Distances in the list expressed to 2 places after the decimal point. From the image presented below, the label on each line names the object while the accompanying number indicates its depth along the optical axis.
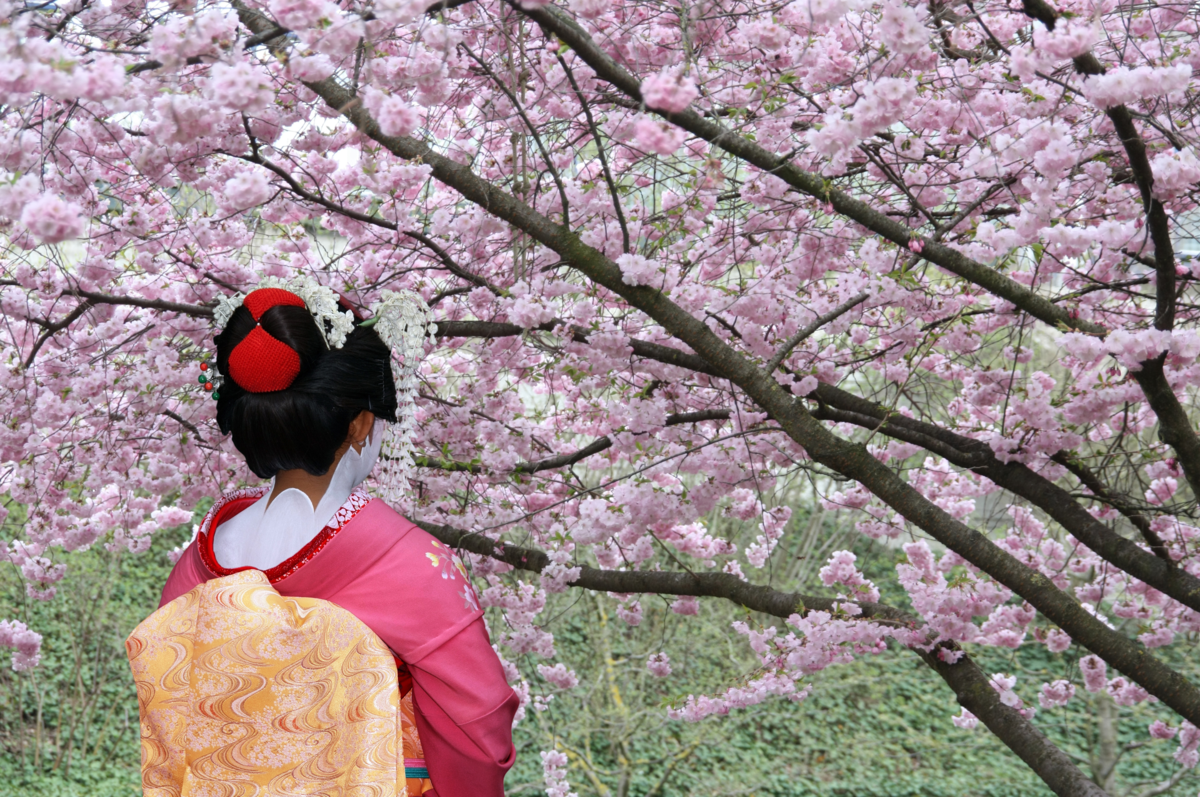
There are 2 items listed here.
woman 3.98
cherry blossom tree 4.29
